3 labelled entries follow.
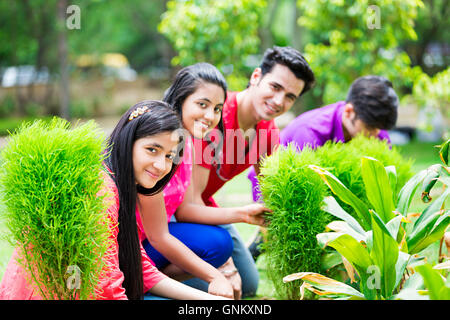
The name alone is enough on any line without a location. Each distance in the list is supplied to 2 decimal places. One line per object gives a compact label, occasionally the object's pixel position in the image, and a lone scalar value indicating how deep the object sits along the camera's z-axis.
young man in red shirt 3.27
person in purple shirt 3.48
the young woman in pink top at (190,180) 2.75
